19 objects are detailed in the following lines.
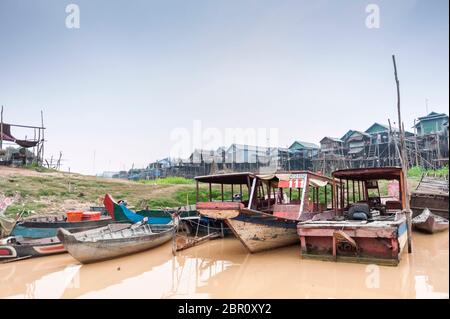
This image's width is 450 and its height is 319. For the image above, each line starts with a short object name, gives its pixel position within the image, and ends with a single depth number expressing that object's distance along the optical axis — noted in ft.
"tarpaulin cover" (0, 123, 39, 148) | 91.09
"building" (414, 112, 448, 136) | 90.94
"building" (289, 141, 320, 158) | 115.73
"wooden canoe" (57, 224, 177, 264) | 26.96
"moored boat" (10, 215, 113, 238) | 35.58
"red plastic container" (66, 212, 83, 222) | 39.36
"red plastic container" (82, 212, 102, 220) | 40.01
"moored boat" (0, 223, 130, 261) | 29.50
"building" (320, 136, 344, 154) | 108.99
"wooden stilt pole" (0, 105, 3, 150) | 81.39
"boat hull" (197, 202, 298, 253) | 27.25
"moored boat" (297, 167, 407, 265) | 23.41
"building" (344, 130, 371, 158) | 103.86
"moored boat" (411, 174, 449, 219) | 42.75
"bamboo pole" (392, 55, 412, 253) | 26.79
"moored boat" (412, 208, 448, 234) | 37.11
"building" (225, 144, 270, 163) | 116.78
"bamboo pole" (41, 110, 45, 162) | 94.87
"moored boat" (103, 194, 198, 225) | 42.86
